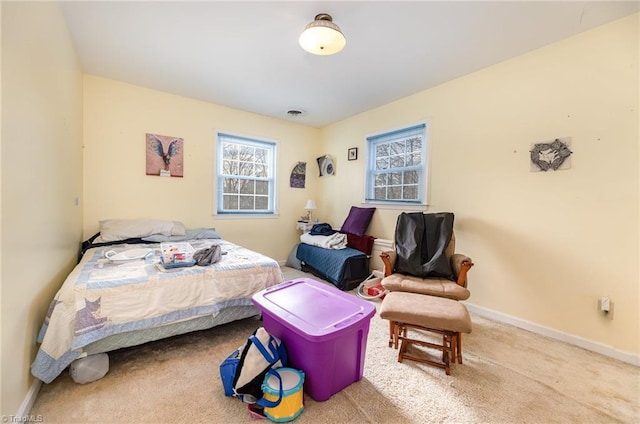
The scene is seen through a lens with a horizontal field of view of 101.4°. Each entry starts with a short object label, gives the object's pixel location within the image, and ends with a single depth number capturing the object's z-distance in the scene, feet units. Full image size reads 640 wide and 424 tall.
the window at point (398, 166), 11.04
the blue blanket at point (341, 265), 10.90
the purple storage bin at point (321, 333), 4.70
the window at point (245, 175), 13.16
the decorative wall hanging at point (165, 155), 11.04
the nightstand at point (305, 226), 14.51
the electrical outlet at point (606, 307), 6.56
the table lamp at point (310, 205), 14.72
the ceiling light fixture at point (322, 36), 6.25
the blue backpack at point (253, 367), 4.57
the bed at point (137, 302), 4.90
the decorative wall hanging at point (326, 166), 15.09
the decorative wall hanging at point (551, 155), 7.21
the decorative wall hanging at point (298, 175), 15.12
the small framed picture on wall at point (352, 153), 13.61
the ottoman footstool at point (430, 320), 5.64
